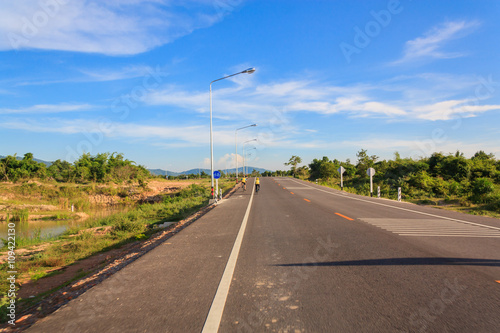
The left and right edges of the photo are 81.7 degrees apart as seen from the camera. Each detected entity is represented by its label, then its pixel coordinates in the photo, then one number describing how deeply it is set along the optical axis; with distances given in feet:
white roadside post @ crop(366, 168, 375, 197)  93.86
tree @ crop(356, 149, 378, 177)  237.45
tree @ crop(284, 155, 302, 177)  452.35
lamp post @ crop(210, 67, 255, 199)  66.40
